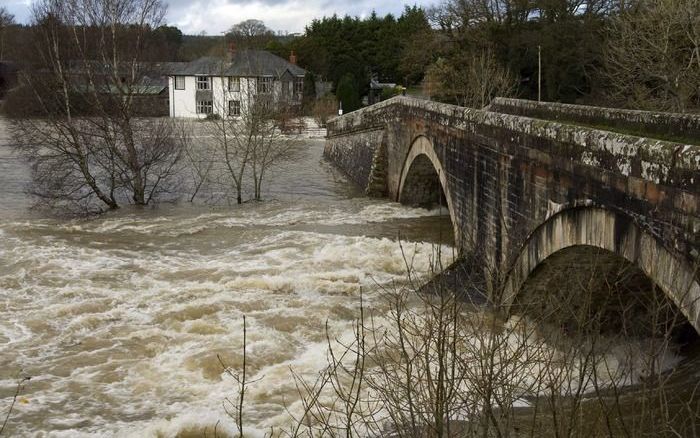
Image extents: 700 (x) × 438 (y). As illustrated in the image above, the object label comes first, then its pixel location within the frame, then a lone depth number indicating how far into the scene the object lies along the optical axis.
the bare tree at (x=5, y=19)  73.81
